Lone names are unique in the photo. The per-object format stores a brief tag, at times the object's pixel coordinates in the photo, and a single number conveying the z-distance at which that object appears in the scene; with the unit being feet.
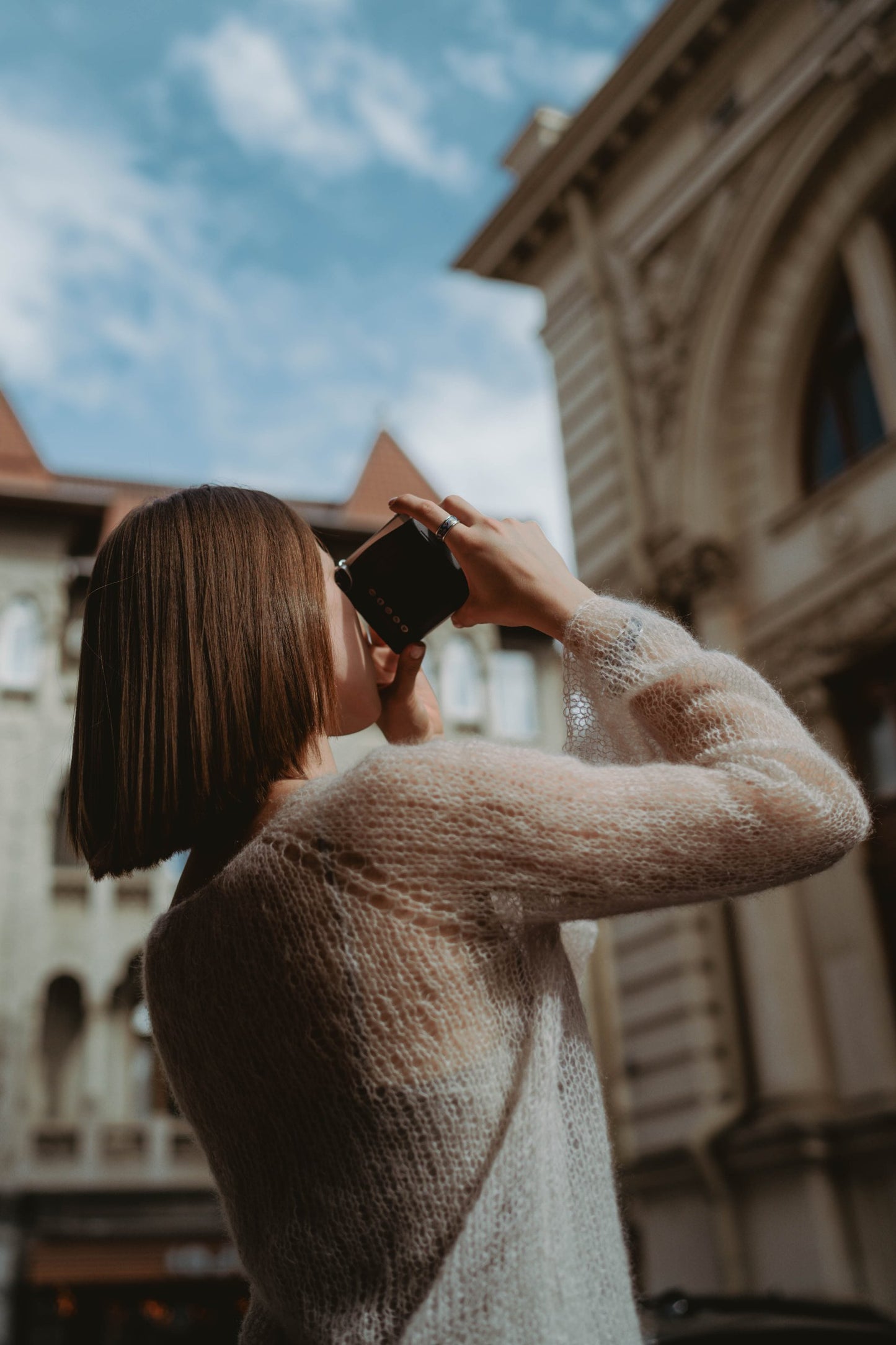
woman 3.52
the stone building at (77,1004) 56.08
